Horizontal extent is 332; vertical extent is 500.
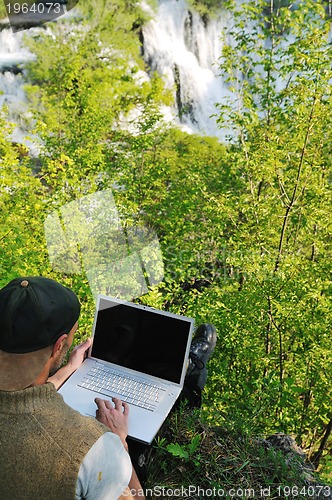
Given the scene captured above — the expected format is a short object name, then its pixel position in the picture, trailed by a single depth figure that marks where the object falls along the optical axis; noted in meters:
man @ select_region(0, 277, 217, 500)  1.77
